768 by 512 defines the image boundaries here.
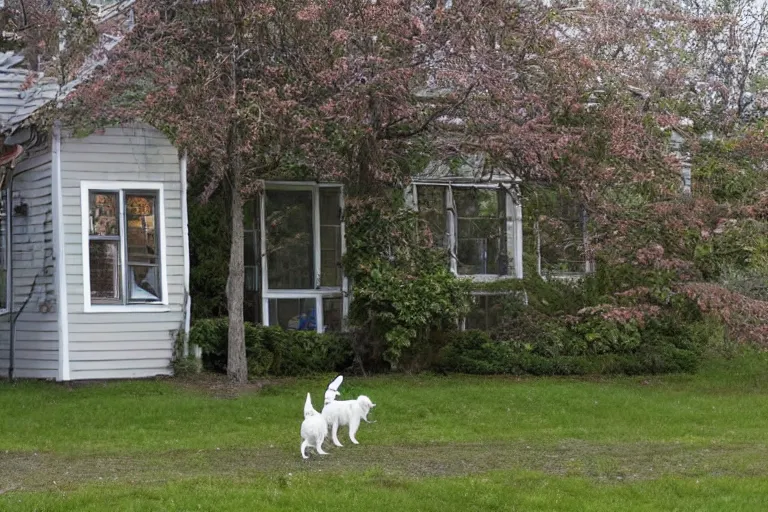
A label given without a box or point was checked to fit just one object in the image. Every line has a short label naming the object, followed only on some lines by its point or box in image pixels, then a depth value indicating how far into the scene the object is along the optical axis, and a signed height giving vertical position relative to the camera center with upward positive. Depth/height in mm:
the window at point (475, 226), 22031 +771
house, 17406 +449
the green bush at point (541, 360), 19781 -1589
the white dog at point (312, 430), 11164 -1509
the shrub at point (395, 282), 18844 -224
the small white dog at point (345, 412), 11617 -1403
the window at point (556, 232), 20625 +610
